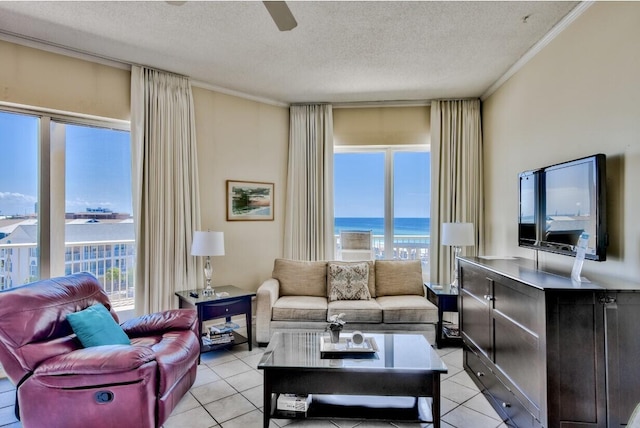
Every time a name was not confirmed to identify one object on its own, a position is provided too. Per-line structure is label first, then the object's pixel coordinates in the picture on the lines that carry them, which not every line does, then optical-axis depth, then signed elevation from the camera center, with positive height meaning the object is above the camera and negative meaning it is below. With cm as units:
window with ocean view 466 +31
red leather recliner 188 -87
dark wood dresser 169 -68
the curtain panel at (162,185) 346 +38
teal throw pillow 220 -71
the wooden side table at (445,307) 360 -94
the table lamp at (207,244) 345 -24
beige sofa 353 -89
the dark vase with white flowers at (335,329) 251 -81
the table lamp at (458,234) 380 -17
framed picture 425 +25
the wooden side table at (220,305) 328 -85
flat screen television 198 +8
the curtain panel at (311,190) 457 +40
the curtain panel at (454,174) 435 +58
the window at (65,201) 300 +19
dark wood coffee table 212 -102
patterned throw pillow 388 -72
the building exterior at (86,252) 303 -31
